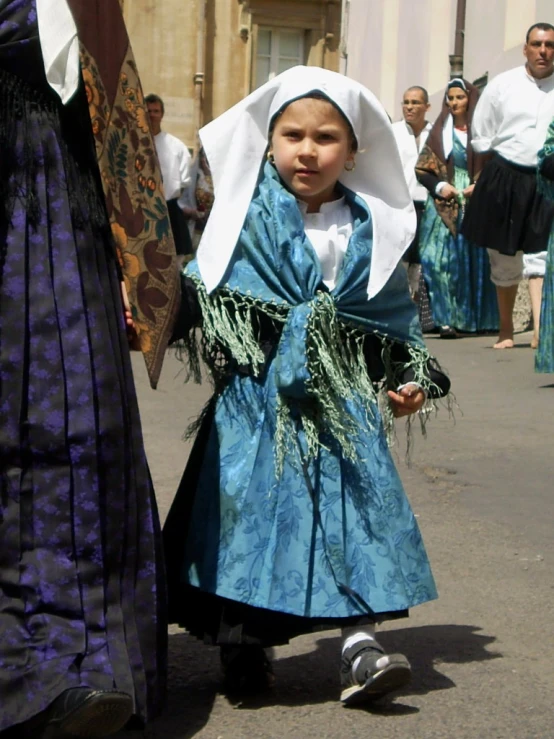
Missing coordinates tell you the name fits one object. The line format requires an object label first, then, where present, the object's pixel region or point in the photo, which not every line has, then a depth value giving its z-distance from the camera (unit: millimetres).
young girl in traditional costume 3799
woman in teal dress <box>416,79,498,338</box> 12508
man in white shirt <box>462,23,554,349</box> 10891
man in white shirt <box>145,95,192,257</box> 13125
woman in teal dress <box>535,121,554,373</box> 8859
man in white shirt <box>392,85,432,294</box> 13008
